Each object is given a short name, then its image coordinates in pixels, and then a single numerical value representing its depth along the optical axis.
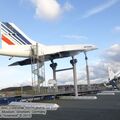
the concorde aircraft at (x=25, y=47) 32.66
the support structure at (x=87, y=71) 40.54
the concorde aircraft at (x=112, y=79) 62.02
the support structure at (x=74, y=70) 33.13
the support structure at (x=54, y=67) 34.29
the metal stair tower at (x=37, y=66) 31.55
